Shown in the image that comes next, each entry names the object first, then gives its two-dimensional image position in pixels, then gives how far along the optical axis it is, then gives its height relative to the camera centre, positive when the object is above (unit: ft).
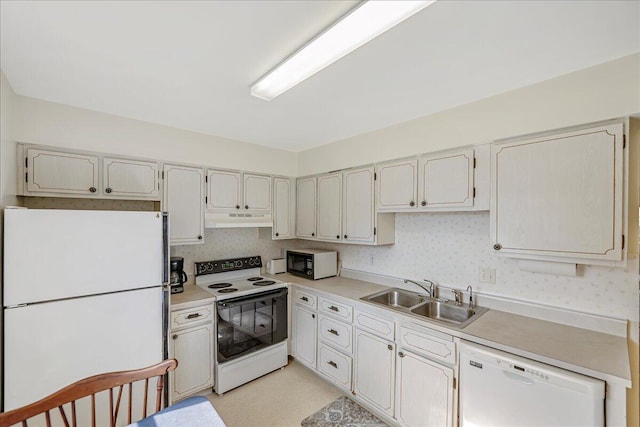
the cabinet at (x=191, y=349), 7.57 -3.94
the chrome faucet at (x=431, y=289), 8.03 -2.32
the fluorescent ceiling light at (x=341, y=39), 3.65 +2.66
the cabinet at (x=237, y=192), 9.41 +0.67
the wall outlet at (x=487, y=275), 7.07 -1.68
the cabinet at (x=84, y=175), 6.51 +0.91
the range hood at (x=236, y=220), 9.21 -0.35
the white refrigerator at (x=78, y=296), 5.09 -1.77
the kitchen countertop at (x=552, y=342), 4.42 -2.48
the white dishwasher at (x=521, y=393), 4.34 -3.17
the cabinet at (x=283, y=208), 11.10 +0.08
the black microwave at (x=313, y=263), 10.24 -2.03
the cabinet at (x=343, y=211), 8.91 -0.03
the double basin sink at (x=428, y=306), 7.10 -2.67
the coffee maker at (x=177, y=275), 8.34 -1.99
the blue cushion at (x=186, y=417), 3.68 -2.84
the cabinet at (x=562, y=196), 4.93 +0.27
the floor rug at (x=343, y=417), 7.13 -5.50
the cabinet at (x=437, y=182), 6.55 +0.74
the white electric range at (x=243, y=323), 8.27 -3.60
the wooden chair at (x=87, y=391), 3.22 -2.44
